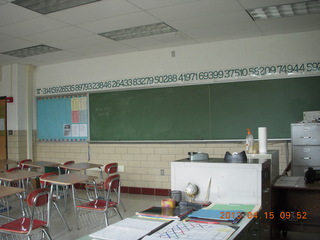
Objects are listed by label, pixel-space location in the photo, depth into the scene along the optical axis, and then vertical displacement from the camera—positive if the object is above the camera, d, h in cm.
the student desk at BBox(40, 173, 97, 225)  440 -66
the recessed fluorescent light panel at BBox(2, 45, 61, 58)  649 +154
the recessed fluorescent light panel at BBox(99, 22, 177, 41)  528 +155
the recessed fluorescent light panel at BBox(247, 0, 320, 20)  450 +156
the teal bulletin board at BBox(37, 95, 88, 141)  760 +26
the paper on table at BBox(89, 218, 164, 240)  176 -55
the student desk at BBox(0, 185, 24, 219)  361 -66
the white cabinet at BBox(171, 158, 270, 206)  240 -38
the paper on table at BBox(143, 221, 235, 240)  172 -55
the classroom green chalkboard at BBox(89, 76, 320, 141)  569 +31
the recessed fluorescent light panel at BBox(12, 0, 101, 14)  412 +154
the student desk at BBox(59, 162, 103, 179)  568 -63
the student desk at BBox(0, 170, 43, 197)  469 -64
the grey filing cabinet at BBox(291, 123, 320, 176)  491 -31
